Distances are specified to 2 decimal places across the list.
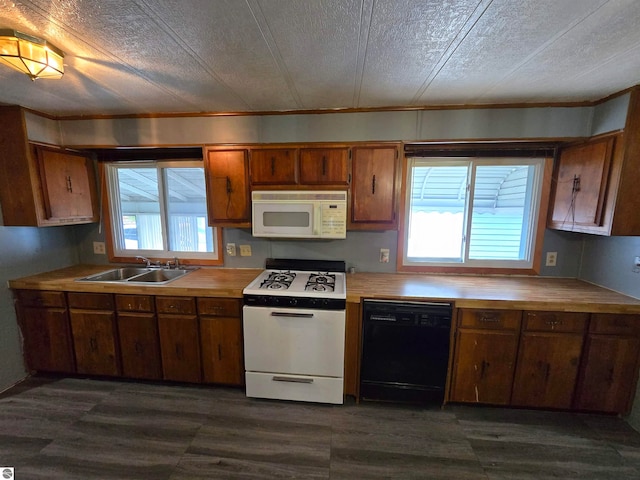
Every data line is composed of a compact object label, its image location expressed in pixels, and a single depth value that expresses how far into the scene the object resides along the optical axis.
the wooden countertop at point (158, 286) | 2.13
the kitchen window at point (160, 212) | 2.68
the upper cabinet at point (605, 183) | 1.74
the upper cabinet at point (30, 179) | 2.10
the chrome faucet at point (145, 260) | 2.74
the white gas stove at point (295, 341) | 1.99
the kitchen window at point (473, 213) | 2.40
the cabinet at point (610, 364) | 1.85
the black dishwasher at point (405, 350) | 1.94
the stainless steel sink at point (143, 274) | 2.58
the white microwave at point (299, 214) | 2.22
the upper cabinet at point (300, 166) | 2.23
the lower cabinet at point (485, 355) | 1.95
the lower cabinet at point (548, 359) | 1.90
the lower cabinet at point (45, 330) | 2.26
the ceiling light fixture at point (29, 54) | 1.23
